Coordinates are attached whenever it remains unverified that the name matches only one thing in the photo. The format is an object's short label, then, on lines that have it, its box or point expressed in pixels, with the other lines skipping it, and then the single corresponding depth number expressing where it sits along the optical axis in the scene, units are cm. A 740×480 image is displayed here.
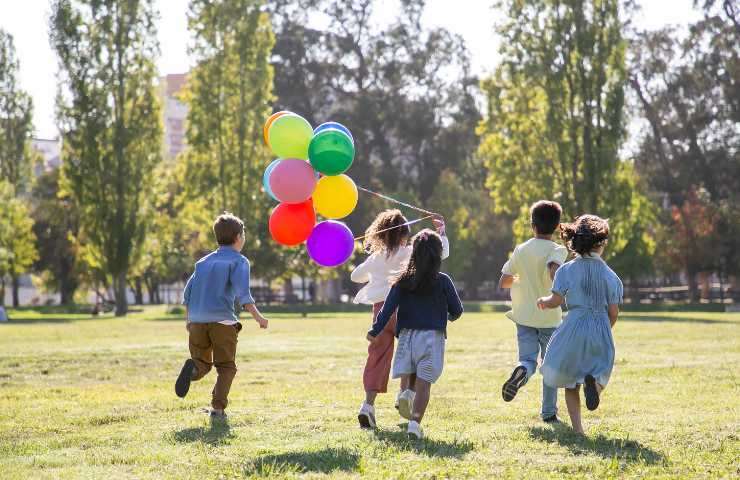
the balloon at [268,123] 997
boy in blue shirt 863
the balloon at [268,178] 969
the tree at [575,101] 4191
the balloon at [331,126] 974
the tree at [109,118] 4478
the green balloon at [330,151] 960
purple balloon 952
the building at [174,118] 13325
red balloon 971
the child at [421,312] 763
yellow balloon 996
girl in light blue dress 738
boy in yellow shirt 823
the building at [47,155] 6662
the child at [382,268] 844
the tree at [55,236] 6019
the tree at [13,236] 5138
